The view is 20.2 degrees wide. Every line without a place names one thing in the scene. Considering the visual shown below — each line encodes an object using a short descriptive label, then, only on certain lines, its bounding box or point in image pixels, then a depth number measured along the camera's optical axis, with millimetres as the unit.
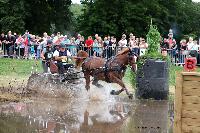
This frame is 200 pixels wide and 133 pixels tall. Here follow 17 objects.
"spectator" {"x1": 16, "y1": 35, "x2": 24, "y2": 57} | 31516
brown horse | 18328
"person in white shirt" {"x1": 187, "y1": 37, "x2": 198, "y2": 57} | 27219
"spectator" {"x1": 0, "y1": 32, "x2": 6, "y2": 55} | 32062
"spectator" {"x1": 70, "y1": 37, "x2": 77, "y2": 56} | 29641
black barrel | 17906
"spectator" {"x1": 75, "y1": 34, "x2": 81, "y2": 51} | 29767
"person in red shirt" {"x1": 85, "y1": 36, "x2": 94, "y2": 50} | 29436
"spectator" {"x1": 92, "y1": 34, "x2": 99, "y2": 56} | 29059
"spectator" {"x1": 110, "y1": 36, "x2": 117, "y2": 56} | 29255
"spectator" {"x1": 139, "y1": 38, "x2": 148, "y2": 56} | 26253
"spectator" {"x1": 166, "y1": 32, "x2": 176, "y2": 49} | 28345
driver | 19500
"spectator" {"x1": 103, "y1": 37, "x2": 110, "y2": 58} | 29297
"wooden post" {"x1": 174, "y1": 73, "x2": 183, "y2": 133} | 9320
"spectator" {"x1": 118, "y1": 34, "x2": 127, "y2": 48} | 28933
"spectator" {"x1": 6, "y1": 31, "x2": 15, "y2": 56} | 31922
